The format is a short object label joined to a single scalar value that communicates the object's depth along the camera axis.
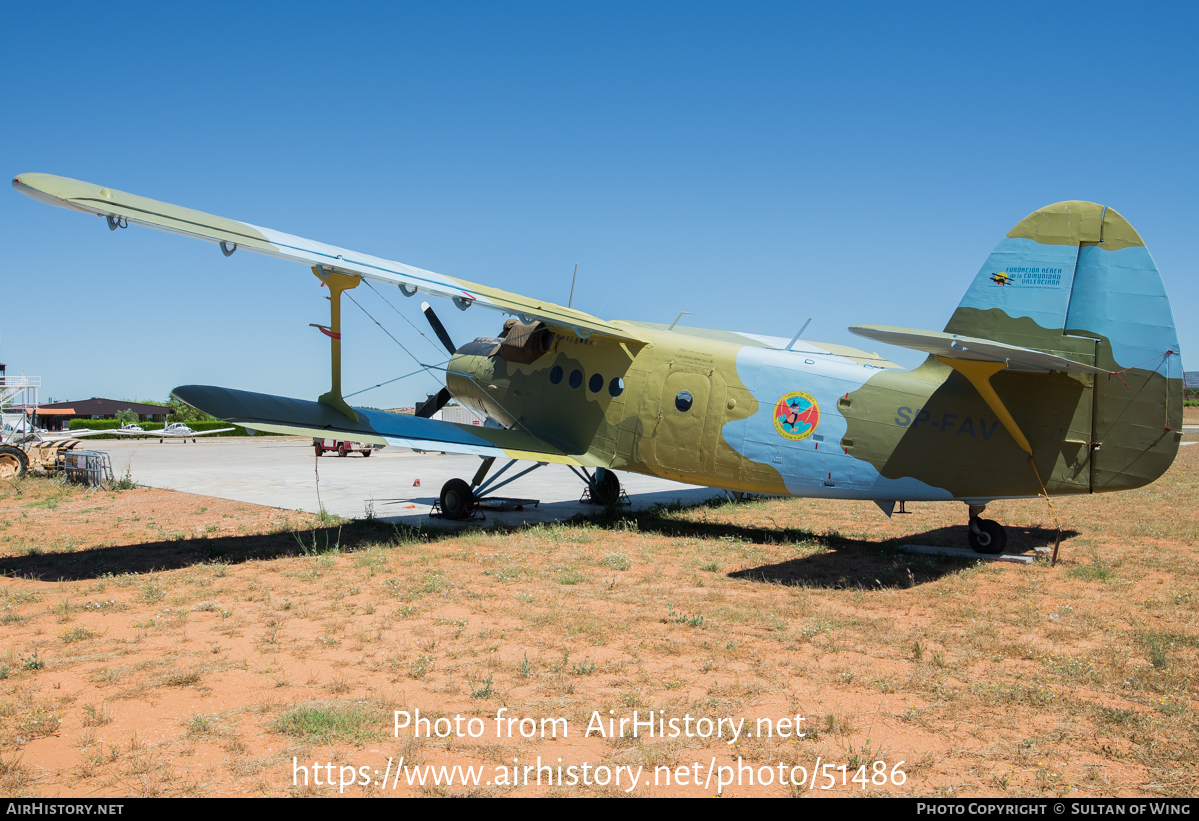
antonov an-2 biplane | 8.85
